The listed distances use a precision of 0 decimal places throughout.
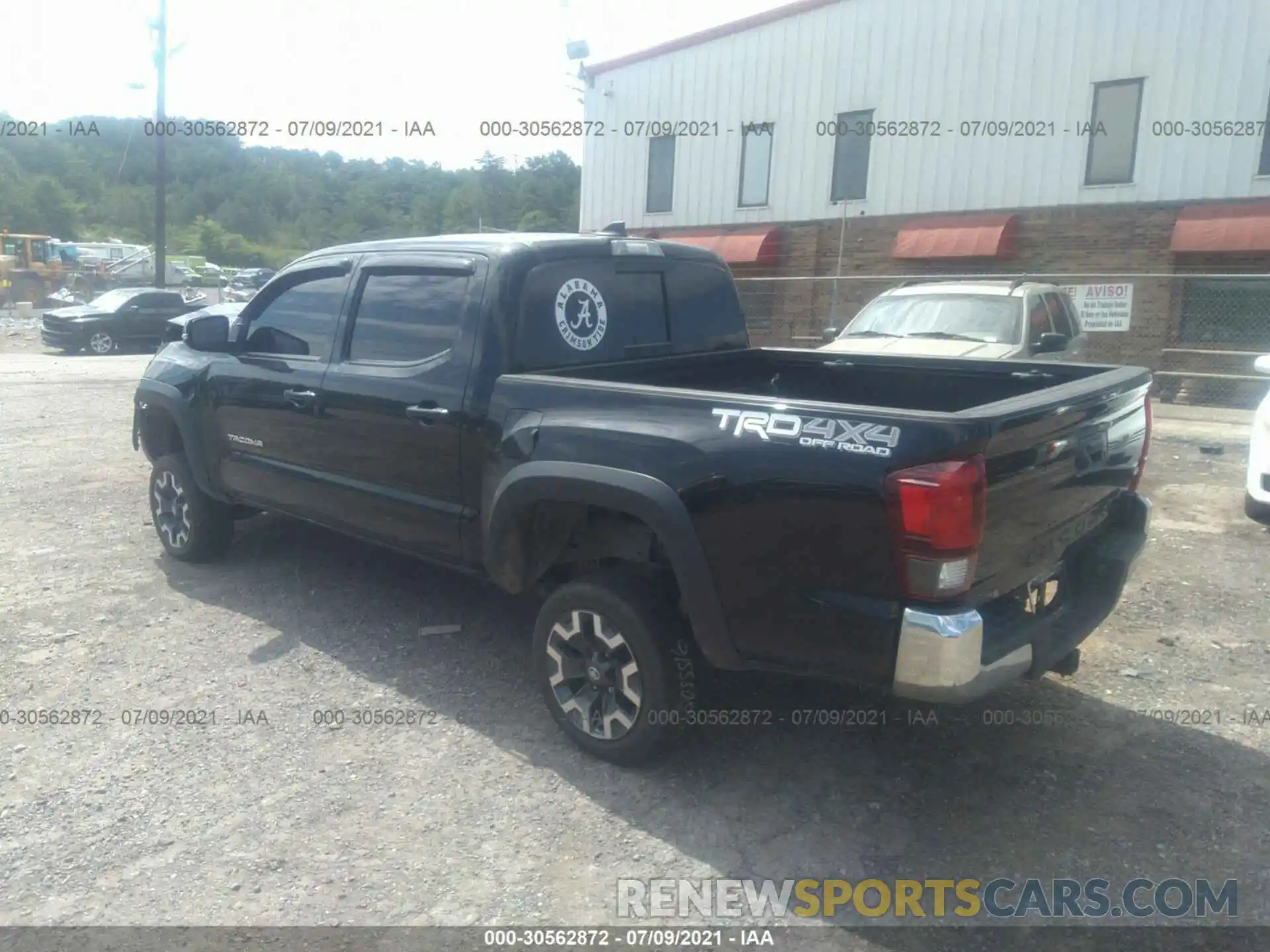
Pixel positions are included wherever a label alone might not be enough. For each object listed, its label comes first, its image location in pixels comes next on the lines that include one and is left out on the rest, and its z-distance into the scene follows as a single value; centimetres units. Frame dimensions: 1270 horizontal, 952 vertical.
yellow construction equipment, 3525
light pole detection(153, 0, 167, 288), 2491
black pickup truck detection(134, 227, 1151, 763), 303
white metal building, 1577
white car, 691
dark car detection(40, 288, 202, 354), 2209
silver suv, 917
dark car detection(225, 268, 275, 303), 3550
